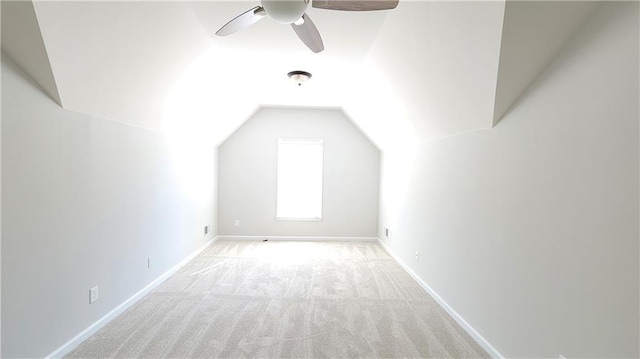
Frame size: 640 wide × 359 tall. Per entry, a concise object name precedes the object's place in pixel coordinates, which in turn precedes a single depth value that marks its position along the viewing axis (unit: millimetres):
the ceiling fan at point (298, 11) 1477
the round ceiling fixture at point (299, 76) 3527
